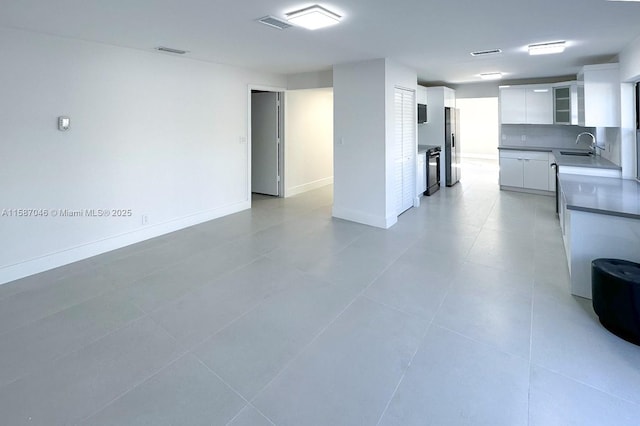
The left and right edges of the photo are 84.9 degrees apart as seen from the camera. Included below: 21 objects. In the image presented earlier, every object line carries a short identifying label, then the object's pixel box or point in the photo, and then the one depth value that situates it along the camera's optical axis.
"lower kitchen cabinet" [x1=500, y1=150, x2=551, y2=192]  7.25
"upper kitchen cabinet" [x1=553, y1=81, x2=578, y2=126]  6.65
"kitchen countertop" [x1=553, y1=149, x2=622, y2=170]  4.49
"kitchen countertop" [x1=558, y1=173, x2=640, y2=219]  2.78
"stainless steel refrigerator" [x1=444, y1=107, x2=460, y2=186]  8.08
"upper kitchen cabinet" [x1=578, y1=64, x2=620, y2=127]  4.45
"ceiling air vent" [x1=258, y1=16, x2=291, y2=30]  3.20
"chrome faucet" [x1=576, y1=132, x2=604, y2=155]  5.73
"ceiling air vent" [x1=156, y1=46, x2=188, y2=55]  4.45
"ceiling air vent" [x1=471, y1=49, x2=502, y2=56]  4.67
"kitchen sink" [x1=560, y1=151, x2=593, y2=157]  6.05
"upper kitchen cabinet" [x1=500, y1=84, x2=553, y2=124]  7.14
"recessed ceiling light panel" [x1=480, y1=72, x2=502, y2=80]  6.80
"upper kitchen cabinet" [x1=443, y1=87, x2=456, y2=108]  7.80
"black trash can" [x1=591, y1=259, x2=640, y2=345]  2.36
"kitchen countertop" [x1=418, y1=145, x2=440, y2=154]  7.31
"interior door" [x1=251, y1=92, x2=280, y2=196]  7.36
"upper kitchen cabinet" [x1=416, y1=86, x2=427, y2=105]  7.59
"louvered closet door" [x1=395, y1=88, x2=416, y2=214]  5.71
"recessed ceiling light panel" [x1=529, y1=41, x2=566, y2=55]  4.28
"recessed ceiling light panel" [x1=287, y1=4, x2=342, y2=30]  2.95
